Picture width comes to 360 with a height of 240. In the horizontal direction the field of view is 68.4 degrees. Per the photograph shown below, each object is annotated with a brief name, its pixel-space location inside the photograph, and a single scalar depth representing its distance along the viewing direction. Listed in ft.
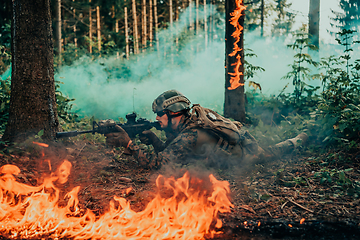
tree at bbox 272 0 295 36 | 85.15
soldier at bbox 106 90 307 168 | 12.52
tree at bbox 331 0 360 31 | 69.09
